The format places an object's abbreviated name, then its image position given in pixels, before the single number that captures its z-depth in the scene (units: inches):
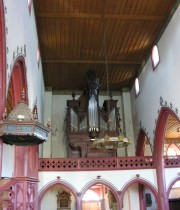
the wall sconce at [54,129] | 759.7
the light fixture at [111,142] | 433.4
